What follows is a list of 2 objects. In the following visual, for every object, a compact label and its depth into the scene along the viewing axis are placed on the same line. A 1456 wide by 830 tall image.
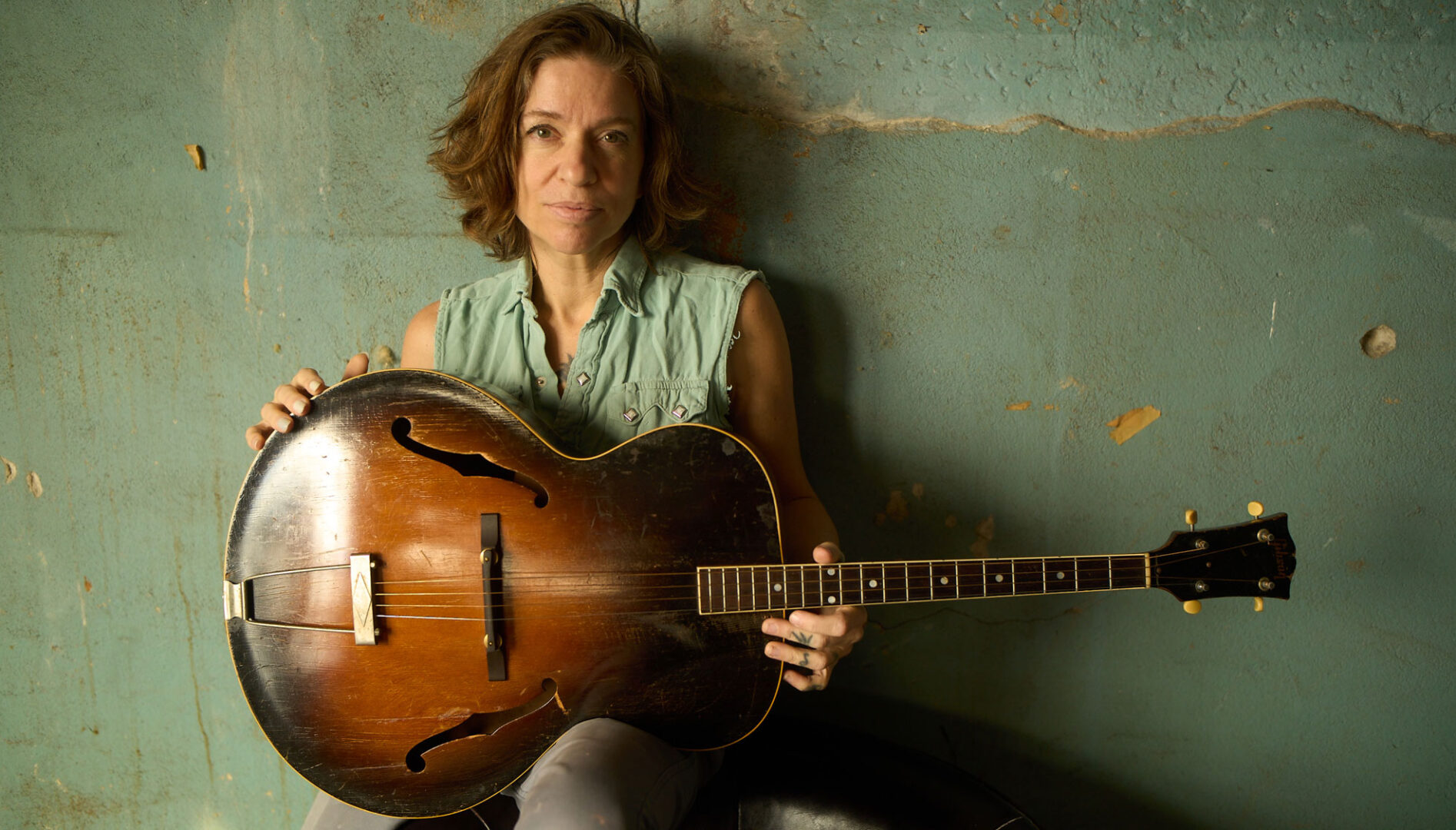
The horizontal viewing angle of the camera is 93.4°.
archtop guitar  1.16
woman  1.26
